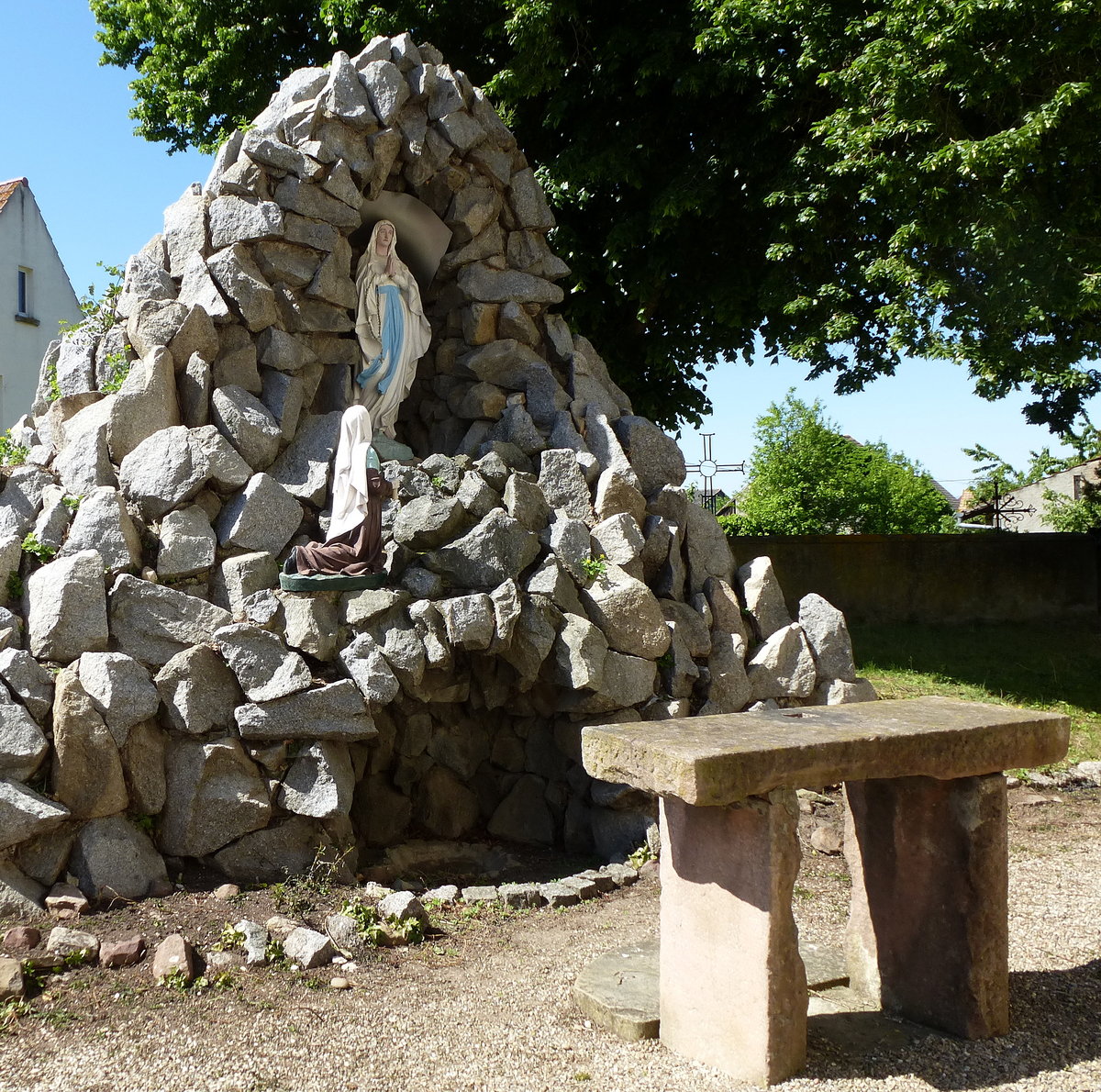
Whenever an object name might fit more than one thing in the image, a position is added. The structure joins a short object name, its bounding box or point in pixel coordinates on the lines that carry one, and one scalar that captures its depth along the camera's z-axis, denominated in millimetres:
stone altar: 3959
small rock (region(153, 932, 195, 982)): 5168
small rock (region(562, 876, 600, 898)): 6859
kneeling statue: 7367
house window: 20455
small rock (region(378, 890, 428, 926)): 6004
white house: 19922
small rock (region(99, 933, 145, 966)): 5340
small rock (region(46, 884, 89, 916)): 5996
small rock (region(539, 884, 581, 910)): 6707
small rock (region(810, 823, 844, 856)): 7527
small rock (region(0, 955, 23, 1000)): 4889
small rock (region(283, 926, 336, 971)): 5449
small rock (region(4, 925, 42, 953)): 5422
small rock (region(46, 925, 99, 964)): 5373
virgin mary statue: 9227
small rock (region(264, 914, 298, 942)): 5727
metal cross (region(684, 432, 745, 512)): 20031
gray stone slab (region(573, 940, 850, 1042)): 4531
